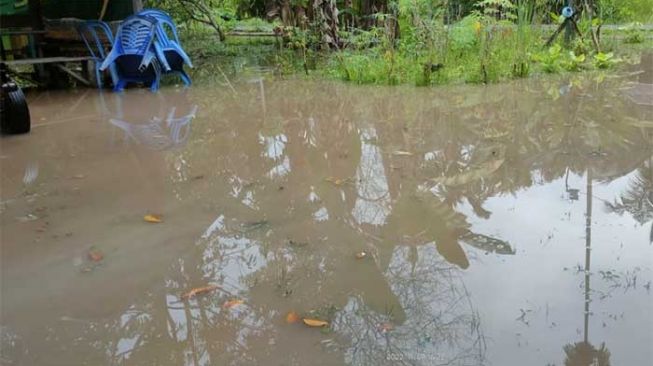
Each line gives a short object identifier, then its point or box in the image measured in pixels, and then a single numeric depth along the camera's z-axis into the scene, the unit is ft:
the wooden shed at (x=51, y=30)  29.86
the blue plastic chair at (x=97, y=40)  29.25
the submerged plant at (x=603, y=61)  29.45
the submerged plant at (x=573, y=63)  28.99
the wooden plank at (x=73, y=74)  29.27
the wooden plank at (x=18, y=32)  28.30
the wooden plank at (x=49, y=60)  27.53
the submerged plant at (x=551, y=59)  28.43
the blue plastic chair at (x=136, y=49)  27.81
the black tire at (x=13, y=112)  18.63
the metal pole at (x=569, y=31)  32.44
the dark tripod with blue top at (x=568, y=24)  31.55
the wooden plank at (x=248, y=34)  52.19
